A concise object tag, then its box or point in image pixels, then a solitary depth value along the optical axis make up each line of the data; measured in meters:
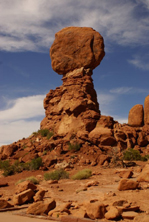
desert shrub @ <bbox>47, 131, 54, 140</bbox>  25.66
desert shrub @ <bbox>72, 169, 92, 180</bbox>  14.66
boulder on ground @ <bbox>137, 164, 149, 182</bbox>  11.14
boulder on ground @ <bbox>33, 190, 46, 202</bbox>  8.91
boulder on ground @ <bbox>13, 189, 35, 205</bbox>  8.86
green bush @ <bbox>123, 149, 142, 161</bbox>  20.47
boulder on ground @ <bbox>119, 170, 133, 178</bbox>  12.91
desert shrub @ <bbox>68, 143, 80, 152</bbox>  21.28
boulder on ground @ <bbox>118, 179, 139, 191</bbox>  9.43
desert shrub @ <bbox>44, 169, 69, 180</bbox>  15.48
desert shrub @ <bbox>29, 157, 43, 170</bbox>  19.39
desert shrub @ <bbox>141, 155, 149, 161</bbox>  20.62
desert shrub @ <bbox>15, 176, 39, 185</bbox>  14.25
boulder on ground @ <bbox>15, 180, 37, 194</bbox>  10.35
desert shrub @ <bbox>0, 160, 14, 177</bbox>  19.75
